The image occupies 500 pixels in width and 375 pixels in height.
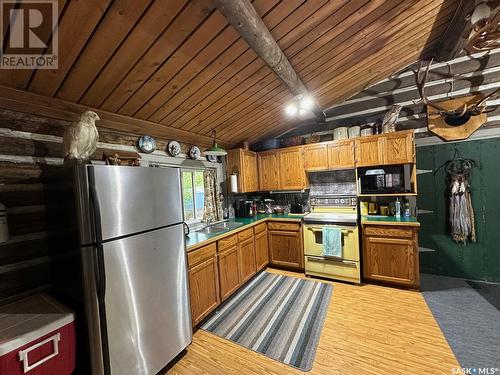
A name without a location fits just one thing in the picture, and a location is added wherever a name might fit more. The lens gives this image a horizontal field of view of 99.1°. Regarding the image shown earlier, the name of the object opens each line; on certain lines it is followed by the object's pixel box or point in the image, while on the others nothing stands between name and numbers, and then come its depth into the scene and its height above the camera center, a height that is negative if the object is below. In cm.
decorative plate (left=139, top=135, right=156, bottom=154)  259 +54
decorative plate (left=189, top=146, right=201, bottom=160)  335 +52
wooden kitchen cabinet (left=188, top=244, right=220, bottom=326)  234 -114
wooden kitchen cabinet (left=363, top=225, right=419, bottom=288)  286 -112
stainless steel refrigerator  144 -61
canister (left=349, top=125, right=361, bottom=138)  358 +75
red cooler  116 -85
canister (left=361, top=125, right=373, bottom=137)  350 +74
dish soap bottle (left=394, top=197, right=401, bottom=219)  329 -55
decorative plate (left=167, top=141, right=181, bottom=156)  299 +54
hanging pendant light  279 +43
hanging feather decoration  307 -47
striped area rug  203 -161
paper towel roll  396 -1
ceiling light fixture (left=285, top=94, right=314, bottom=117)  304 +111
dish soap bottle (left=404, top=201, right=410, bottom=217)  328 -56
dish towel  319 -98
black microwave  329 -10
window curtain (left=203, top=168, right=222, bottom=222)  363 -25
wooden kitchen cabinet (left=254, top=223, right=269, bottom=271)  363 -116
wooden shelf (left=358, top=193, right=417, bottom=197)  317 -32
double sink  310 -69
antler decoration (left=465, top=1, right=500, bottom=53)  198 +140
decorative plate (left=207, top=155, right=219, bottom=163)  378 +46
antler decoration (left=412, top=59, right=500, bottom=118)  293 +88
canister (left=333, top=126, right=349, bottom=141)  370 +75
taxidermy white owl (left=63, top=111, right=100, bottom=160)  165 +41
